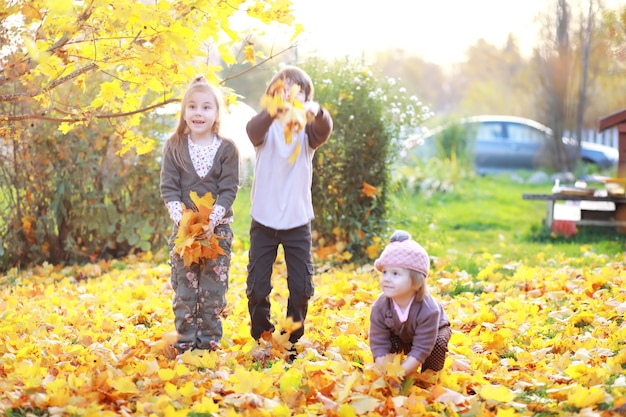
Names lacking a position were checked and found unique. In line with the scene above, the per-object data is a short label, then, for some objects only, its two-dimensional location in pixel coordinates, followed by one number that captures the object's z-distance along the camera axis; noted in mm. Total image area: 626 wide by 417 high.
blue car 18781
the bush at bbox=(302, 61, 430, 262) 7098
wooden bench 8805
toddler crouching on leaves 3330
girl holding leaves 3963
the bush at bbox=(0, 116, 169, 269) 7016
